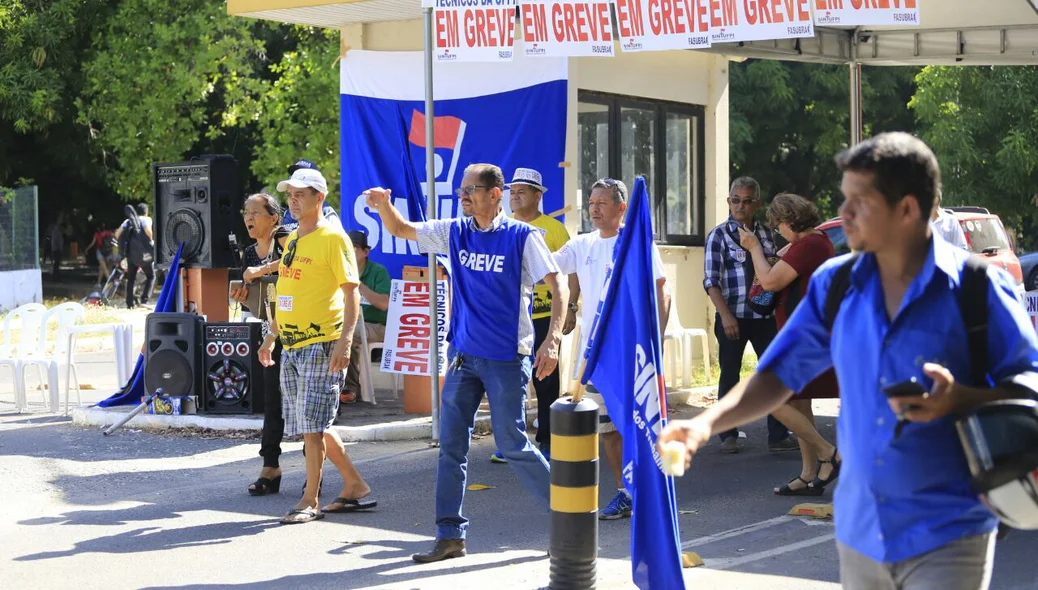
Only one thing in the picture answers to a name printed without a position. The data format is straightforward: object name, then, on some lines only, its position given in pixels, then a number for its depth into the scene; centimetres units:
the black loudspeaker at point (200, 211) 1205
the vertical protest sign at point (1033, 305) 902
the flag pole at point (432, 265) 983
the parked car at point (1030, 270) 2227
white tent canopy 1209
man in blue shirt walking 305
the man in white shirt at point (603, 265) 781
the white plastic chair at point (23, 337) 1268
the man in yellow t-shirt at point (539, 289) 941
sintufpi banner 1209
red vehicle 1536
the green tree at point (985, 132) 2612
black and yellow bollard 581
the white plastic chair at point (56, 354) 1242
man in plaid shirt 1004
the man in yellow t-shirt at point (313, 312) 766
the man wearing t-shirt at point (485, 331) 676
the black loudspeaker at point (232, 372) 1122
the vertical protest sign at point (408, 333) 1135
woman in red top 824
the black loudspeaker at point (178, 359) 1130
